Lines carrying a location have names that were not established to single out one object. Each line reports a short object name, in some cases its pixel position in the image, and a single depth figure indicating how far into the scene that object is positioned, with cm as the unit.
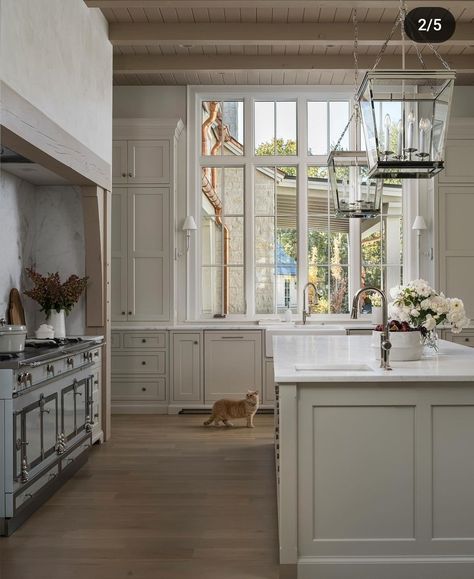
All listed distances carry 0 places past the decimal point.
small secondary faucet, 683
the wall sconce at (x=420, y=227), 688
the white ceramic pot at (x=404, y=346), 343
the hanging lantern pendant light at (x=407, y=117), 281
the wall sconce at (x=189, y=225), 691
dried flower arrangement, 486
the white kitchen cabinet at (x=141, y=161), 666
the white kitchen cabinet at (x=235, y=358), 653
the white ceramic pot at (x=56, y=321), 490
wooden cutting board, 469
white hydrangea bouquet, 364
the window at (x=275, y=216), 714
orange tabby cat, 570
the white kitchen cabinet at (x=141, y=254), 669
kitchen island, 274
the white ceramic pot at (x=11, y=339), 363
